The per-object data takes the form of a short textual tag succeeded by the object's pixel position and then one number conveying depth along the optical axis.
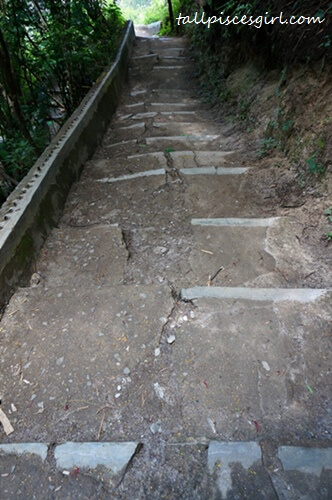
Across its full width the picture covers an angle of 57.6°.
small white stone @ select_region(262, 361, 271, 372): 1.46
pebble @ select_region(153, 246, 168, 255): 2.32
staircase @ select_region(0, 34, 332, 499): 1.15
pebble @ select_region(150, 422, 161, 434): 1.29
